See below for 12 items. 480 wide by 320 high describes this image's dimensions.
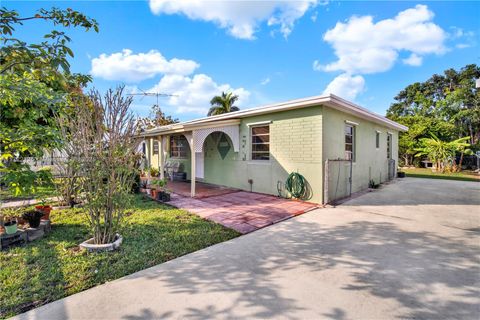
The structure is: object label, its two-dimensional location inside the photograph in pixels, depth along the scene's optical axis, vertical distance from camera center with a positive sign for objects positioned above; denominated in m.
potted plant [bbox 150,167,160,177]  12.73 -0.76
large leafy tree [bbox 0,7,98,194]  1.98 +0.90
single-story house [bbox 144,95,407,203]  6.72 +0.50
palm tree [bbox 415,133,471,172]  16.16 +0.66
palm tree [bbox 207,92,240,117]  27.33 +7.13
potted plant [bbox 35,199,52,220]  4.41 -1.05
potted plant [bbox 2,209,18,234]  3.69 -1.10
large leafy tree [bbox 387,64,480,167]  18.57 +4.05
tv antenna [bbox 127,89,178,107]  17.55 +5.33
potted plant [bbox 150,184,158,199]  7.36 -1.15
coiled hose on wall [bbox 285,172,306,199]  7.00 -0.85
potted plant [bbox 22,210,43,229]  4.01 -1.08
